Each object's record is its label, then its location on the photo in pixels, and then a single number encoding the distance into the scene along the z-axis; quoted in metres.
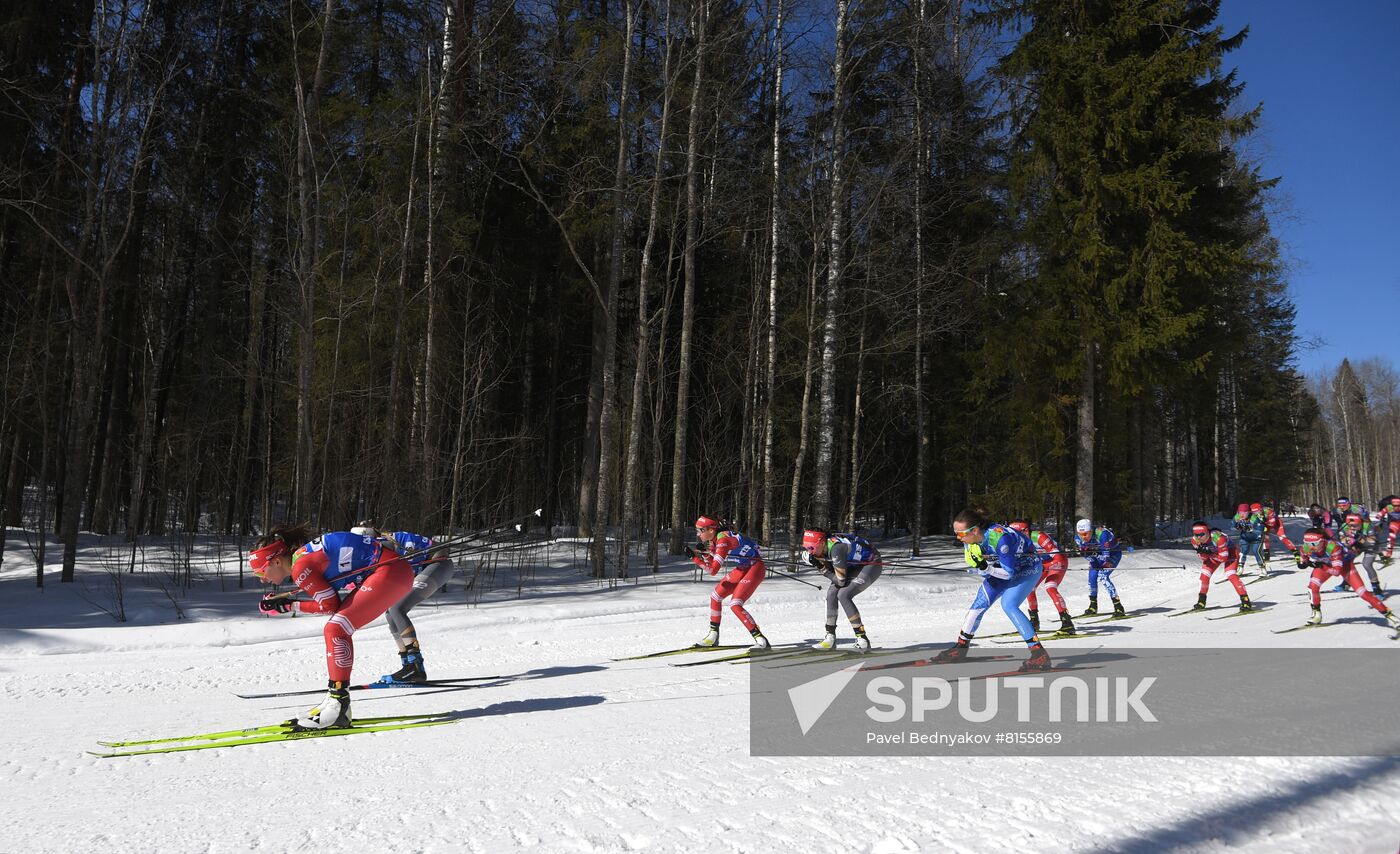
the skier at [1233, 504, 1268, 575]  22.73
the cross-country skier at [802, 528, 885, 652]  10.90
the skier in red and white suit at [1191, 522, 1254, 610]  16.45
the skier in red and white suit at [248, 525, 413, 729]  6.76
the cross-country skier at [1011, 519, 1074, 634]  13.27
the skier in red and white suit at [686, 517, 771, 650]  10.92
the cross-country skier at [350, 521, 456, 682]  8.90
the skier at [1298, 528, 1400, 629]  14.16
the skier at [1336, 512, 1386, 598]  14.53
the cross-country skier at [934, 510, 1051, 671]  9.25
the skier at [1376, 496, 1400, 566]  20.05
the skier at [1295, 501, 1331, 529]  23.79
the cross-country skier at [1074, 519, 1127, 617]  15.45
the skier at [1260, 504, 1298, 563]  22.81
